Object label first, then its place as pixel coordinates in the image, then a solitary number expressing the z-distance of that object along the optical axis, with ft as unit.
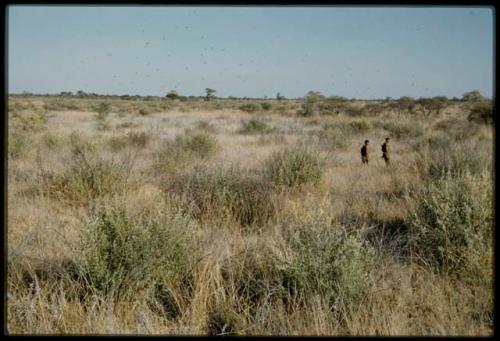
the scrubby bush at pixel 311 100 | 117.23
